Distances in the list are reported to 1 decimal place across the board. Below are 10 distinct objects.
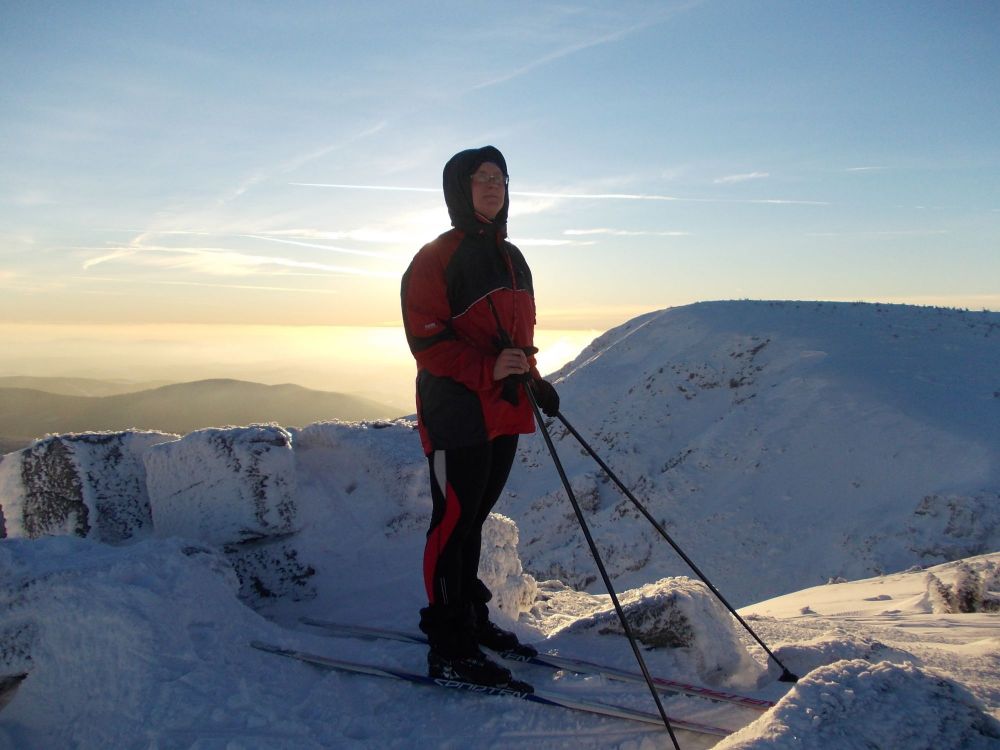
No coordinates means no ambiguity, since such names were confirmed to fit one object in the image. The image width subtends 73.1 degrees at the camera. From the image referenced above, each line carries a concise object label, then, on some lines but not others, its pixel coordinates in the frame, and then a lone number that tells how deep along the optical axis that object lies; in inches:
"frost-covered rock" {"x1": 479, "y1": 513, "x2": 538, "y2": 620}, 195.5
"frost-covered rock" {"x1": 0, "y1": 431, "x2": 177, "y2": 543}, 193.2
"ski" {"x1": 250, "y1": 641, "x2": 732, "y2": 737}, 115.6
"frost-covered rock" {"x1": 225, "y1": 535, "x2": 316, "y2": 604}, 185.3
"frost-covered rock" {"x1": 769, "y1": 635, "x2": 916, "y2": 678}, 145.9
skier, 130.2
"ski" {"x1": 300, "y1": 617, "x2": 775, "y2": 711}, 125.5
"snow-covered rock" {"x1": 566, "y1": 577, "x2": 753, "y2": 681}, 146.3
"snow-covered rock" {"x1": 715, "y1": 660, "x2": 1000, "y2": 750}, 92.4
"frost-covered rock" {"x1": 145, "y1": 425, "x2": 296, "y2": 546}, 189.9
